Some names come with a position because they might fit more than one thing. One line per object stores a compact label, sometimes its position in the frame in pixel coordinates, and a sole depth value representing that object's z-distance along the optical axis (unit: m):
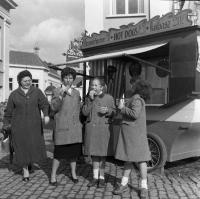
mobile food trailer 5.65
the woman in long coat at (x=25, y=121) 5.62
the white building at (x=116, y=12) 12.24
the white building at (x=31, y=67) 45.81
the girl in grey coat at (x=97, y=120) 5.09
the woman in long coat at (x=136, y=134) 4.68
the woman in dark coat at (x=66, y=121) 5.16
